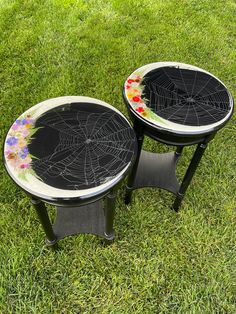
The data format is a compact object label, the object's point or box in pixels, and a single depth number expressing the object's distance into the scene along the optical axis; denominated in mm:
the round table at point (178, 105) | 1593
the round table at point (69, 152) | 1370
